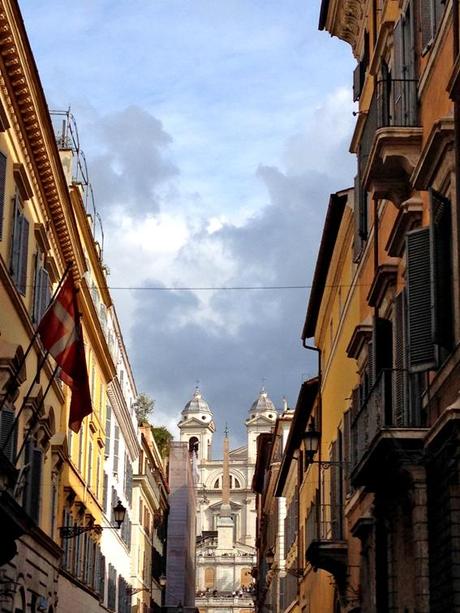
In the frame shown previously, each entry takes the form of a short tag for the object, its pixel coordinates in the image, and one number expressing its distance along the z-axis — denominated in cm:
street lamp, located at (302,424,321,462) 3161
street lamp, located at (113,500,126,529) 4147
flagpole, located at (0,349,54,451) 2390
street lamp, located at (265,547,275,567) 6359
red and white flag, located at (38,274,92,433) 2475
